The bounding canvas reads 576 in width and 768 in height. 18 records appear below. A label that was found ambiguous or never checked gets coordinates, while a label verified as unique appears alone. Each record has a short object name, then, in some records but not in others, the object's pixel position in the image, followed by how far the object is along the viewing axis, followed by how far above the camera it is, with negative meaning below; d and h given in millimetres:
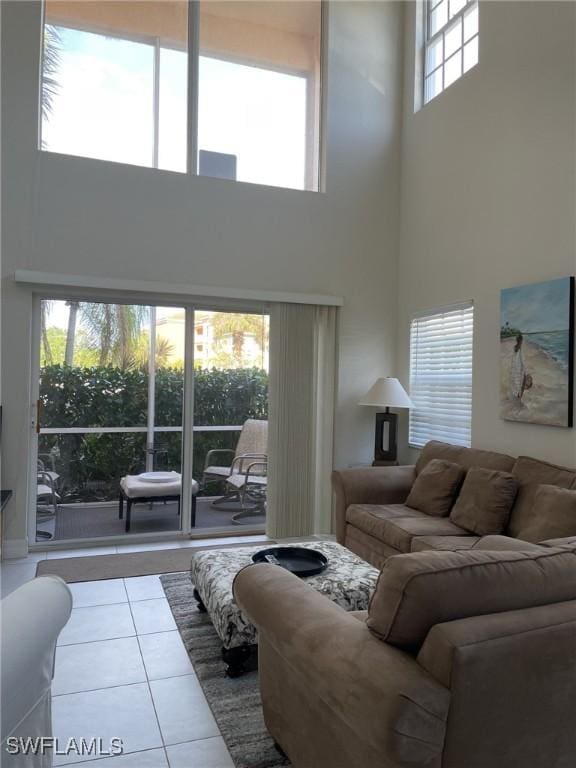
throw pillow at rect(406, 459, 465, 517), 3820 -753
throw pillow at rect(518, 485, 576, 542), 2803 -692
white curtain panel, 4965 -326
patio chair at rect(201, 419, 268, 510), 5000 -707
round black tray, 2857 -967
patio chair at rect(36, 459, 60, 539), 4441 -995
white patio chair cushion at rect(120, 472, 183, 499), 4672 -953
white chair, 1166 -636
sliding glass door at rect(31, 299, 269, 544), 4484 -361
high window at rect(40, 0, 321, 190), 4582 +2631
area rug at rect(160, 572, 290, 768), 2051 -1404
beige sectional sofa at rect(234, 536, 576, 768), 1253 -699
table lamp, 4820 -206
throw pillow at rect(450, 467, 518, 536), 3332 -738
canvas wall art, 3426 +216
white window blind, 4469 +72
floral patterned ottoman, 2543 -1049
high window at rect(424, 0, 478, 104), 4645 +3094
